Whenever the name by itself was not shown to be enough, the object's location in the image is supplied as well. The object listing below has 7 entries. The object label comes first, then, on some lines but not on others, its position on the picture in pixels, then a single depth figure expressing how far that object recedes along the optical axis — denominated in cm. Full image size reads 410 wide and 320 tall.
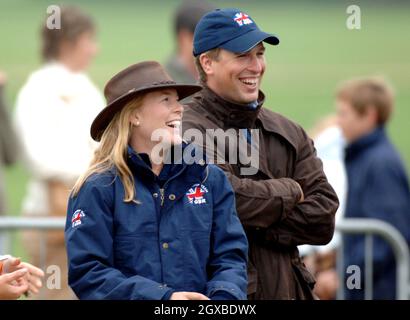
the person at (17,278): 984
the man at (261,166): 1074
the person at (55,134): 1714
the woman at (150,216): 969
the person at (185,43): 1920
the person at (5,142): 1710
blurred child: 1836
